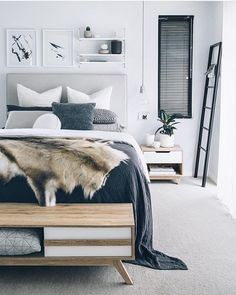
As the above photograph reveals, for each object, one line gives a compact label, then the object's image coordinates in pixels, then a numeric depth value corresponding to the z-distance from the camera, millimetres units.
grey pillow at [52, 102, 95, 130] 4863
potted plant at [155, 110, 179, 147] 5762
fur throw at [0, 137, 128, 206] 3057
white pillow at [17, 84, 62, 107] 5527
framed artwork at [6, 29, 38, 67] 5762
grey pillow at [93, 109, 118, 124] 5145
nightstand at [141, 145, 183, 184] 5641
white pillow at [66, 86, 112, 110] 5527
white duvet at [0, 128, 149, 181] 3854
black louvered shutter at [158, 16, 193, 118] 5910
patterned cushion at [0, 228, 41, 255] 2719
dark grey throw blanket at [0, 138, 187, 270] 3102
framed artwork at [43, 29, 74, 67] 5801
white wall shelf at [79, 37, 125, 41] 5748
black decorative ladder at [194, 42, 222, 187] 5469
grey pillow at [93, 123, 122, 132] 5098
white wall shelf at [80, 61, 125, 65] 5800
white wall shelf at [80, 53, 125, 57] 5781
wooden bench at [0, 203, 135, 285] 2729
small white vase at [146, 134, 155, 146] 5805
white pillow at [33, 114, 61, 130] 4496
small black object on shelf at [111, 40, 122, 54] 5750
